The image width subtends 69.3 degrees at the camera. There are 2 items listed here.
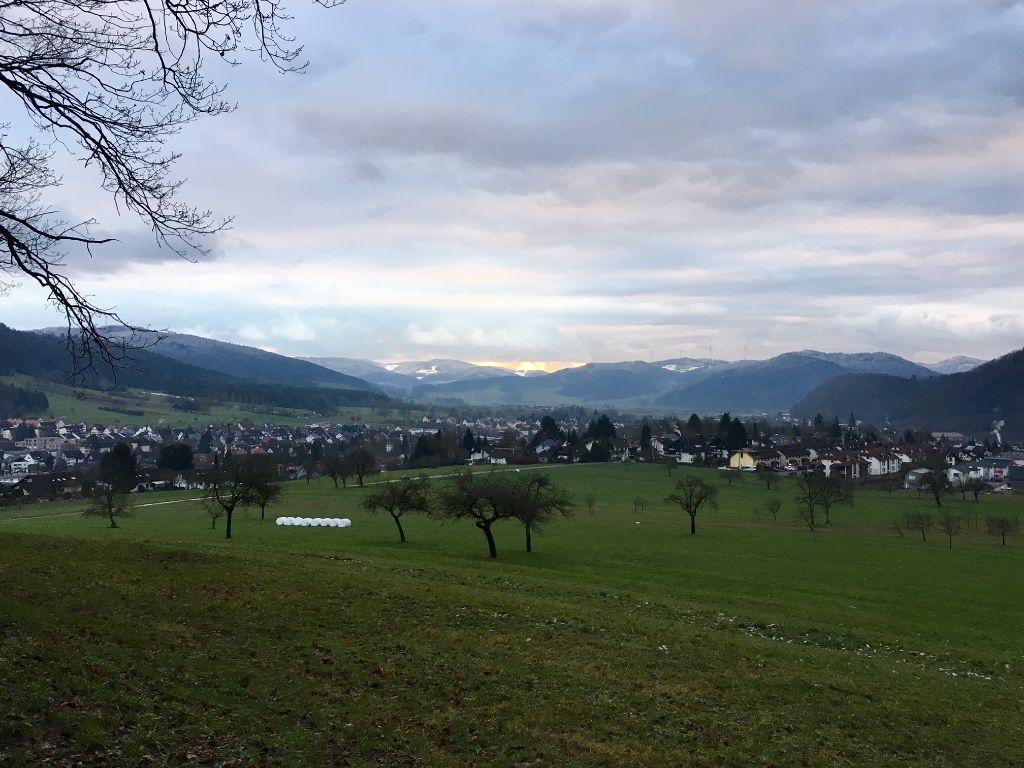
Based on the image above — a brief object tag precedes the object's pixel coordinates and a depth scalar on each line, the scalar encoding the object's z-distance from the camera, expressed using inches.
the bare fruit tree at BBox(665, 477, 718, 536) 2797.7
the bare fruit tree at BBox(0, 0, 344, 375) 343.9
